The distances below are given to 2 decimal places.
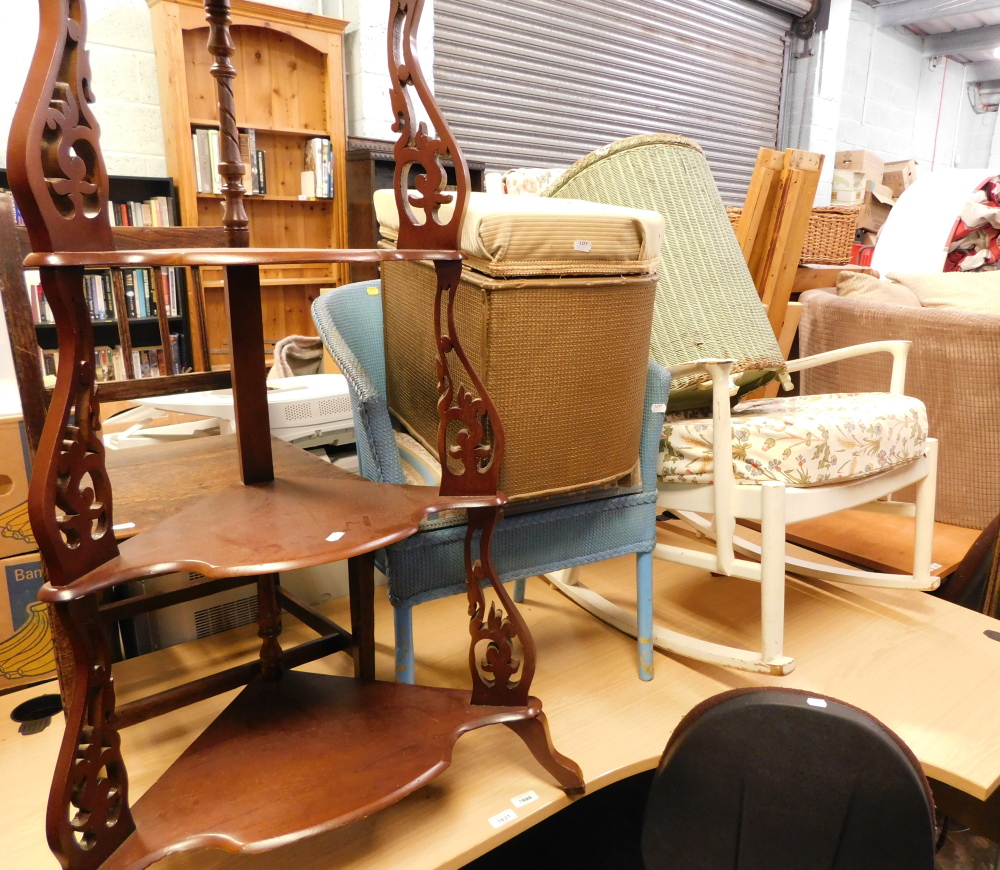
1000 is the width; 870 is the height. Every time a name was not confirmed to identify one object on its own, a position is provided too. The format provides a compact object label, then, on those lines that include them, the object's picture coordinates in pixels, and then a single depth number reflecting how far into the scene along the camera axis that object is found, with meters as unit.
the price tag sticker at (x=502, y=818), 0.95
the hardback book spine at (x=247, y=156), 2.81
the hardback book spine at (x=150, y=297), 2.70
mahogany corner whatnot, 0.65
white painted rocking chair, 1.24
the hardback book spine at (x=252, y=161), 2.84
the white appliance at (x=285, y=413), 1.25
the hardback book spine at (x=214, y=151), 2.72
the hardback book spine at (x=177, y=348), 2.80
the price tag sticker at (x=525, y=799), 0.99
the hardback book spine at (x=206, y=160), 2.71
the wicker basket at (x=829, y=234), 2.65
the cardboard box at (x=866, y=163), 4.26
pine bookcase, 2.62
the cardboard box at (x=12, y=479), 1.04
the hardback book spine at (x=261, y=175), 2.88
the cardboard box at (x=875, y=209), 3.81
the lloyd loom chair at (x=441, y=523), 1.03
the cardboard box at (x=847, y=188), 3.52
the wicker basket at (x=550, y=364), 0.93
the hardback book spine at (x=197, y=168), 2.70
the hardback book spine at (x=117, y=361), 2.72
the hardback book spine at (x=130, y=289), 2.65
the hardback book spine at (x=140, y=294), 2.69
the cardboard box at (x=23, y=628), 1.08
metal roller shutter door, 3.46
